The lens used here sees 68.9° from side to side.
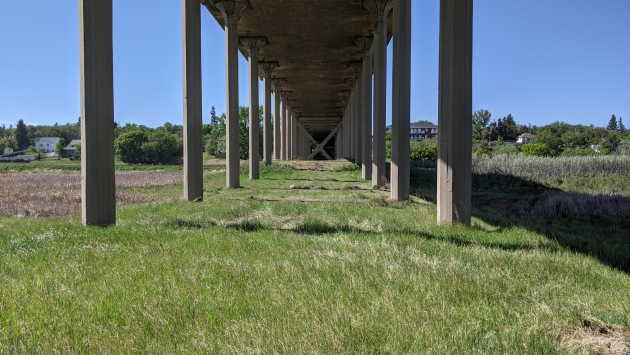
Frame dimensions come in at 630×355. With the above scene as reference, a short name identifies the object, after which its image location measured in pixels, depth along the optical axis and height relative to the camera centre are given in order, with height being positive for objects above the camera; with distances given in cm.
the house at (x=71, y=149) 12106 +331
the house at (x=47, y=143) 15250 +599
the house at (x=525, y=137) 14894 +727
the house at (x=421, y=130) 19312 +1282
